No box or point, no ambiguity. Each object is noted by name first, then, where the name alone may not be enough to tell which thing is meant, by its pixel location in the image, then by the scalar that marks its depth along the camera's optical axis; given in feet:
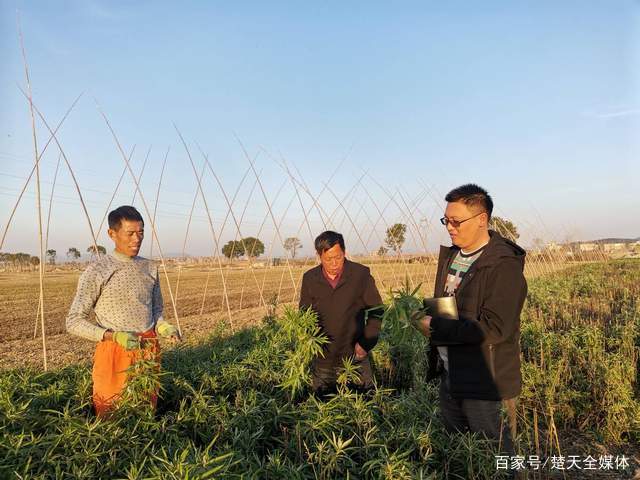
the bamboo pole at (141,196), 19.71
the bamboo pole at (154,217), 23.07
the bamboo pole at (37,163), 15.15
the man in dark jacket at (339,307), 10.55
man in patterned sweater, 8.06
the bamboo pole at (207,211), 25.43
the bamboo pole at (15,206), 16.61
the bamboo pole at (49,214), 20.82
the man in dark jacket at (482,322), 6.71
